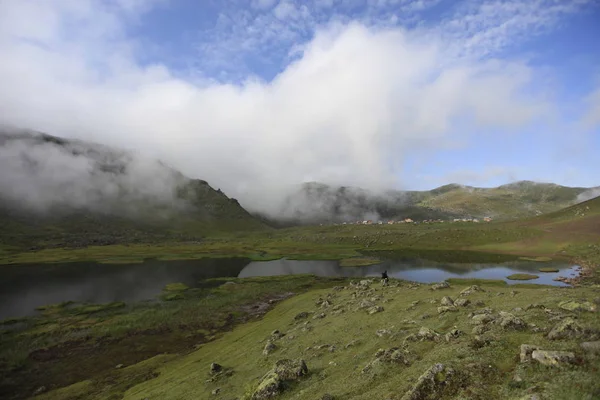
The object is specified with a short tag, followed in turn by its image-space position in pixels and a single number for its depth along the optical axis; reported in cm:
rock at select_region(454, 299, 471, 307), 3419
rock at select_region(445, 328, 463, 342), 2406
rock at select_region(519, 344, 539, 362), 1738
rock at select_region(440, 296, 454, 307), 3636
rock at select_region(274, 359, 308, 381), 2530
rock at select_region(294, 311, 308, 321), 5599
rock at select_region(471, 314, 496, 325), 2567
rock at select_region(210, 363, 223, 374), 3634
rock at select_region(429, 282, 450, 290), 4973
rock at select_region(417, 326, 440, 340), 2550
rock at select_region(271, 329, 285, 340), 4462
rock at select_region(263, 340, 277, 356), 3772
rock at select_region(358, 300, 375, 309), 4672
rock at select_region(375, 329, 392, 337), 3091
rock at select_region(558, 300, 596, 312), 2350
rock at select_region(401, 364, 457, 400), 1653
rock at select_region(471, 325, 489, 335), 2340
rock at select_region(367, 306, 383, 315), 4266
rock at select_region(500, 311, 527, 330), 2253
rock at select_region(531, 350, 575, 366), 1600
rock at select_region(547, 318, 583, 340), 1889
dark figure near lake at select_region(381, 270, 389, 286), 6614
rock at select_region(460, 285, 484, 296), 4050
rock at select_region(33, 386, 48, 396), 4462
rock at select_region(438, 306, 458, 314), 3322
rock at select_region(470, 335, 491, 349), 2038
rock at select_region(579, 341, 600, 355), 1623
